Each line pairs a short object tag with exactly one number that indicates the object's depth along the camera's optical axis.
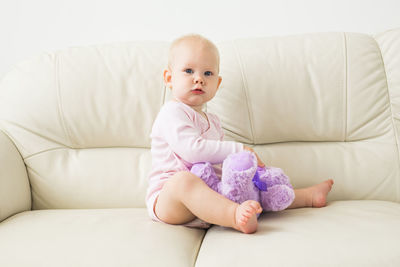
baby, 1.10
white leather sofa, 1.48
